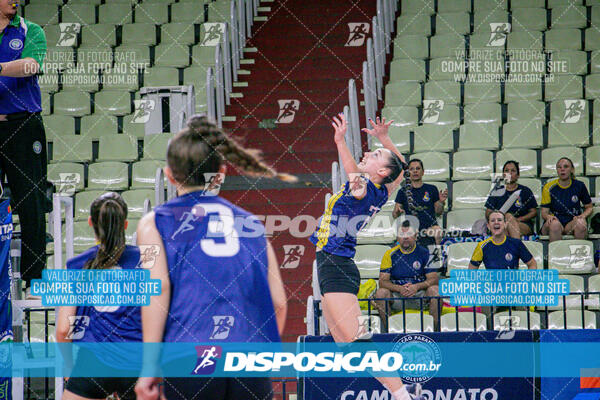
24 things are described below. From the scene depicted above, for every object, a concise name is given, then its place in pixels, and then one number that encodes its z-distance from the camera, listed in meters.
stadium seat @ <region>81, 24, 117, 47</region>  12.28
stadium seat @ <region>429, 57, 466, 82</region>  11.17
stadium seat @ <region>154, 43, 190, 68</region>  11.82
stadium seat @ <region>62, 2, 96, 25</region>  12.74
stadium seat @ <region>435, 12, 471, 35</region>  12.05
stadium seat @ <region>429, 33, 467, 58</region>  11.50
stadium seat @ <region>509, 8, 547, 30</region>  11.98
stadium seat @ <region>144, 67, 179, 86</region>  11.26
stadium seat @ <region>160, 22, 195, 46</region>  12.29
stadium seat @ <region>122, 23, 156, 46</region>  12.42
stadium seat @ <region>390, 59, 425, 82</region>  11.49
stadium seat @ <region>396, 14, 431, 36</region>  12.33
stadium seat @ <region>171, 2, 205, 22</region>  12.63
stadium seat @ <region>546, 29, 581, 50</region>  11.49
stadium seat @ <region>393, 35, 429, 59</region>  11.85
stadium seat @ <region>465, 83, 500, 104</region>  10.89
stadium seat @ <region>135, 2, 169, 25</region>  12.76
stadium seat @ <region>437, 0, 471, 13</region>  12.53
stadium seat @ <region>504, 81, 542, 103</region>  11.02
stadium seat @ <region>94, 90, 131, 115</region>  11.06
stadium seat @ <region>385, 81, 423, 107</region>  11.02
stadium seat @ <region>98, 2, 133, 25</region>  12.82
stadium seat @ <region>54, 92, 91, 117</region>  11.31
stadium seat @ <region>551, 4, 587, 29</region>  11.95
